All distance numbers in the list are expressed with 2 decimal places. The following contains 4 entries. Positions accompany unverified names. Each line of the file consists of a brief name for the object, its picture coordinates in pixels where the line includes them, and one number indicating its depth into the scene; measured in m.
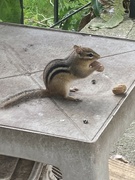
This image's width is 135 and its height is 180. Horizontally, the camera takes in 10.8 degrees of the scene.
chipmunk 2.36
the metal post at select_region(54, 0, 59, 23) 3.73
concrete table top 2.05
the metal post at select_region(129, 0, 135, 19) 4.12
